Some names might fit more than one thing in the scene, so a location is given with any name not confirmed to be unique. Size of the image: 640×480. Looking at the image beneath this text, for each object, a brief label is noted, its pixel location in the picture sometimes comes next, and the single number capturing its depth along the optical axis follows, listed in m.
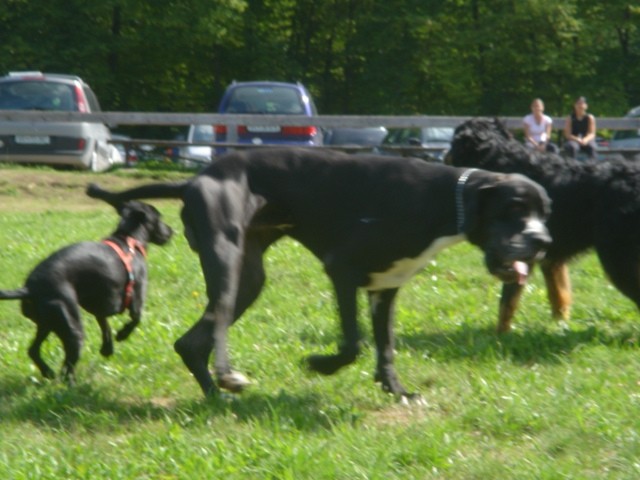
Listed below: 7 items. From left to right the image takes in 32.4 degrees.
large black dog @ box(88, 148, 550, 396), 5.55
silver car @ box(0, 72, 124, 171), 18.16
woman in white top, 16.20
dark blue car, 18.48
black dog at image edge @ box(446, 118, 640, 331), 7.15
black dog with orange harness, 6.26
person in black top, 16.16
